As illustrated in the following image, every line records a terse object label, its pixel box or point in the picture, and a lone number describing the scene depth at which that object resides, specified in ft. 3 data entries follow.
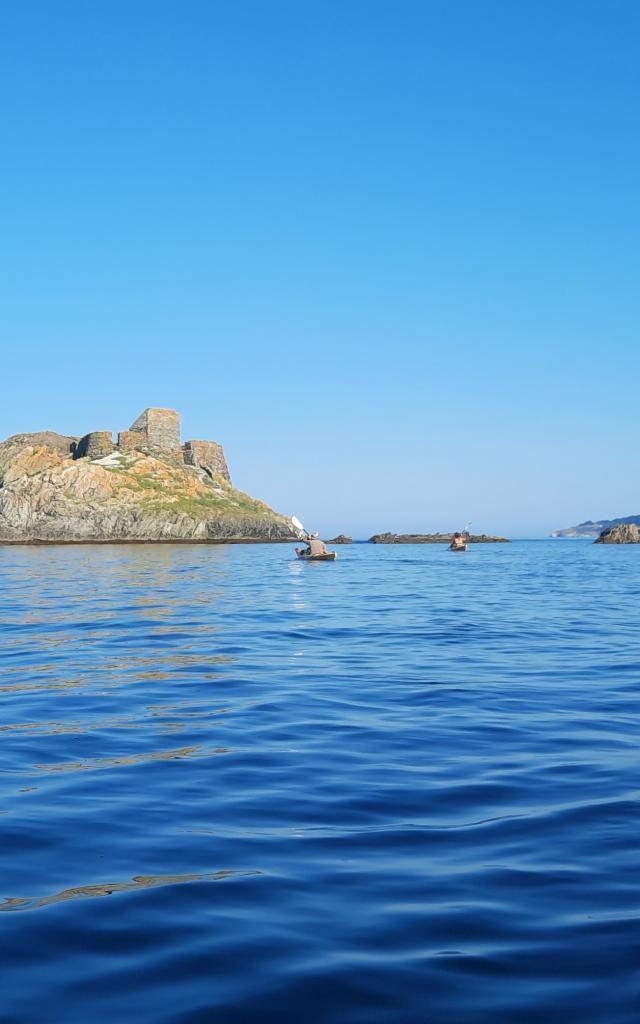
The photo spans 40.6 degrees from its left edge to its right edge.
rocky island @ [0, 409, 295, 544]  562.66
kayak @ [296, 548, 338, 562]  239.64
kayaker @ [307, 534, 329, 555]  238.48
